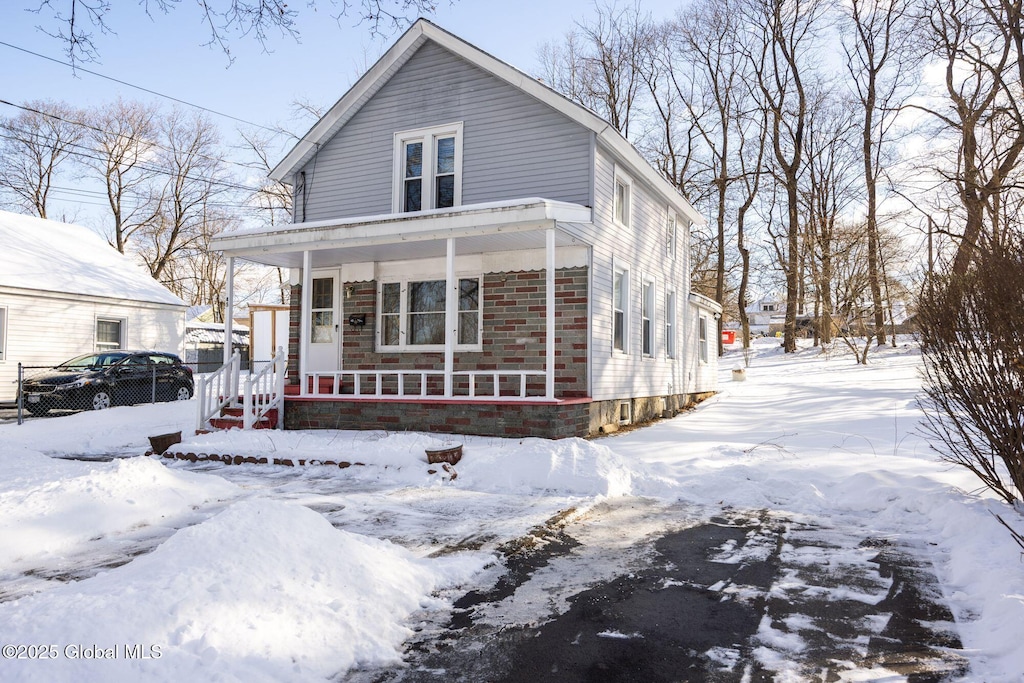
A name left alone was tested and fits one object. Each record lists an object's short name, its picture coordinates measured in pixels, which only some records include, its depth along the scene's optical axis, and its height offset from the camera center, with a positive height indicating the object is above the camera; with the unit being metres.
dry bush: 4.80 +0.08
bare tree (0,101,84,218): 32.97 +10.25
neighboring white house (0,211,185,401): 19.00 +1.55
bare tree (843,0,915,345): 23.73 +10.96
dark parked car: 15.70 -0.79
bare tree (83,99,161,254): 35.19 +10.86
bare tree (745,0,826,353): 29.58 +11.97
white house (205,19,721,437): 10.71 +1.86
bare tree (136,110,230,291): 37.53 +9.06
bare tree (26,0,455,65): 5.52 +2.86
